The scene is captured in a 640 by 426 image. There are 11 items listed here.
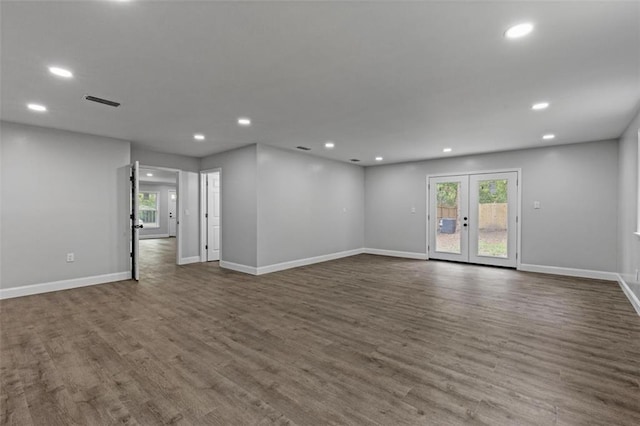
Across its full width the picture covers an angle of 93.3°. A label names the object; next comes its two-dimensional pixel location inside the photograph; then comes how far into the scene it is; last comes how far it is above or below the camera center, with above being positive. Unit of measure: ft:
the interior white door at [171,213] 45.09 -0.33
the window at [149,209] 44.37 +0.26
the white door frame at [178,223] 23.11 -0.94
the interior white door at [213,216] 24.43 -0.42
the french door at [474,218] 20.89 -0.48
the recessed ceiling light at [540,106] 11.60 +4.16
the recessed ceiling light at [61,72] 8.80 +4.12
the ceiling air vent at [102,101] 10.98 +4.13
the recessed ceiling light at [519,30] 6.64 +4.09
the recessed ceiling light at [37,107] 11.85 +4.14
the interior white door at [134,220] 17.71 -0.55
